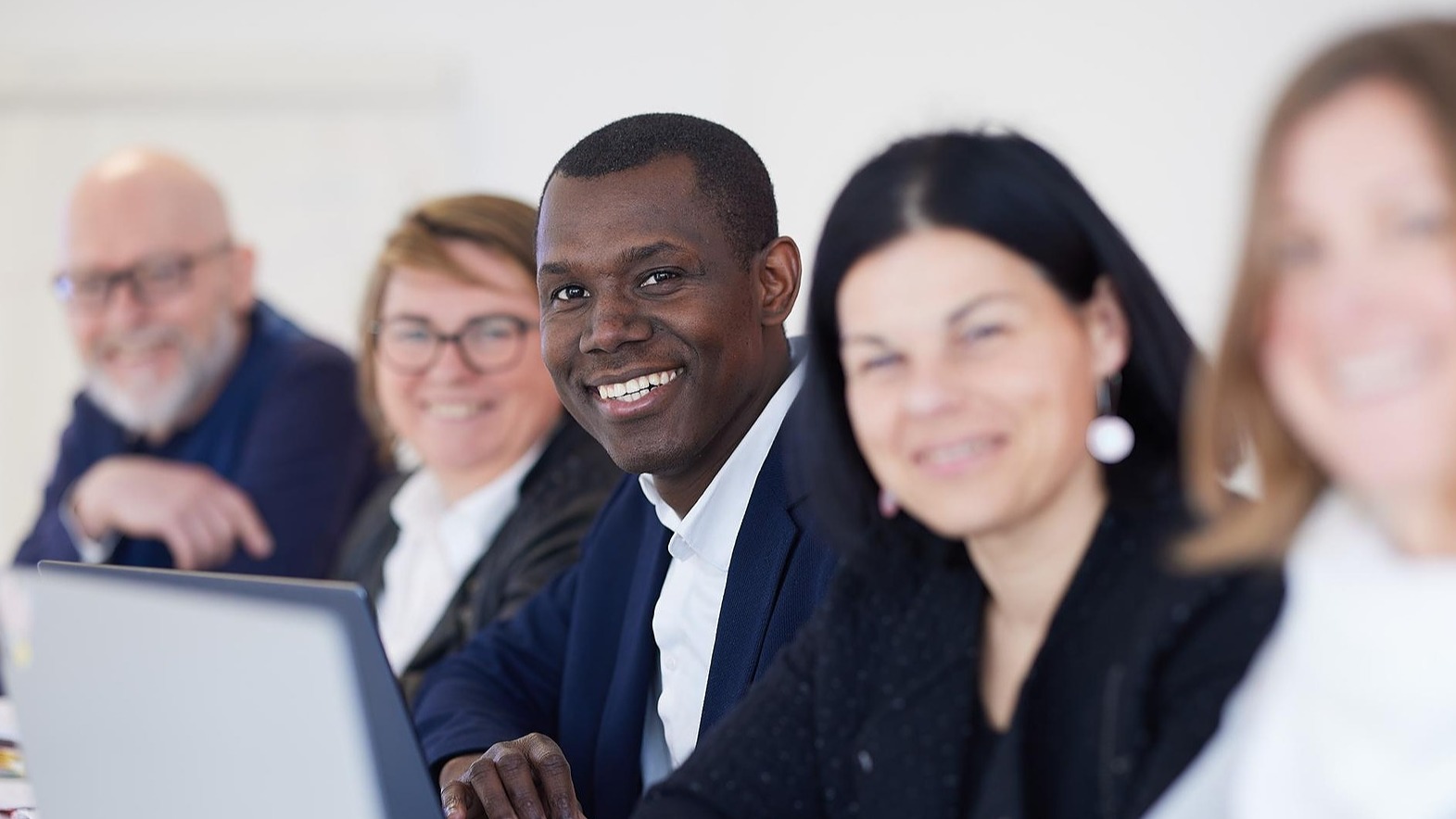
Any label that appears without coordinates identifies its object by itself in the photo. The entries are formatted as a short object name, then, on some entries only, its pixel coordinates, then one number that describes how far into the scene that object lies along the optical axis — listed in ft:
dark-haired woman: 4.29
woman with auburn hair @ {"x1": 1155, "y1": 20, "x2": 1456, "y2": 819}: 3.74
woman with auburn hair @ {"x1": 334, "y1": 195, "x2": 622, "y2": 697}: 6.75
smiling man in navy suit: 5.41
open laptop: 4.42
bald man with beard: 7.83
